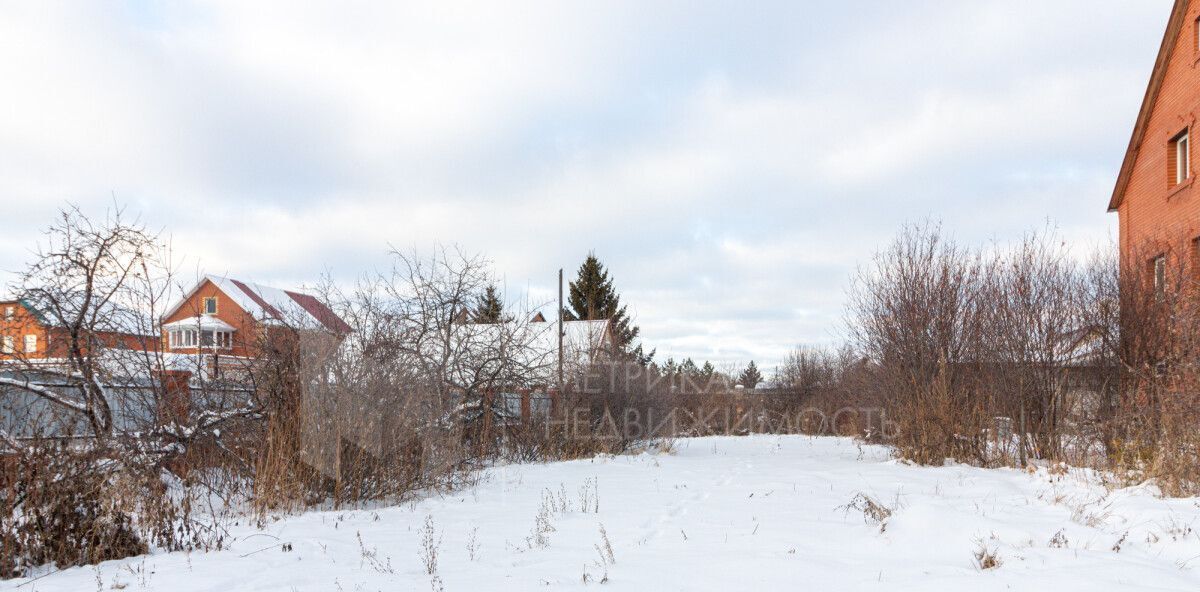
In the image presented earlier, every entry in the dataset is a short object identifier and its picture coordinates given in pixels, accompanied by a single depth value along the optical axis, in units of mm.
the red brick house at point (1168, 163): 14354
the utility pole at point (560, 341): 15598
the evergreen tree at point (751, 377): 40125
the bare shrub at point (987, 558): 5254
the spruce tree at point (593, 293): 35750
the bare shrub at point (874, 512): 6754
